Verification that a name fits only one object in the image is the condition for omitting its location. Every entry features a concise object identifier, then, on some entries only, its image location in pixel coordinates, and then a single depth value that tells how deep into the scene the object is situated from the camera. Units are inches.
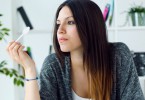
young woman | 40.5
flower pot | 80.3
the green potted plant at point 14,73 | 50.9
